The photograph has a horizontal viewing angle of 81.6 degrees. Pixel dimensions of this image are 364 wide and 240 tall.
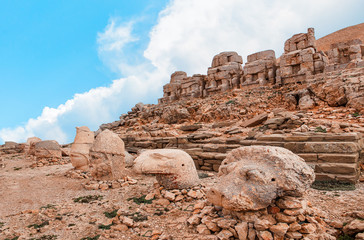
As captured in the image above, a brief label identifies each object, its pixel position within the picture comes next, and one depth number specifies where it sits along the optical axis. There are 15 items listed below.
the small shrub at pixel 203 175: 5.97
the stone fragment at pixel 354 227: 2.29
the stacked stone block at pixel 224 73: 18.25
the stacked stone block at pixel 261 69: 15.48
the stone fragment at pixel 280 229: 2.22
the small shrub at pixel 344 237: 2.32
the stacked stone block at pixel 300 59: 13.29
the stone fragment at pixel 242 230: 2.31
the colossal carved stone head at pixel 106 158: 5.70
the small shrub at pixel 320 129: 5.79
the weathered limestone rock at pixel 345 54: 14.16
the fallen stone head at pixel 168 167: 4.20
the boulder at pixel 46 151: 9.97
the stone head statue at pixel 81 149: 7.61
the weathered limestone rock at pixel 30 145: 12.57
